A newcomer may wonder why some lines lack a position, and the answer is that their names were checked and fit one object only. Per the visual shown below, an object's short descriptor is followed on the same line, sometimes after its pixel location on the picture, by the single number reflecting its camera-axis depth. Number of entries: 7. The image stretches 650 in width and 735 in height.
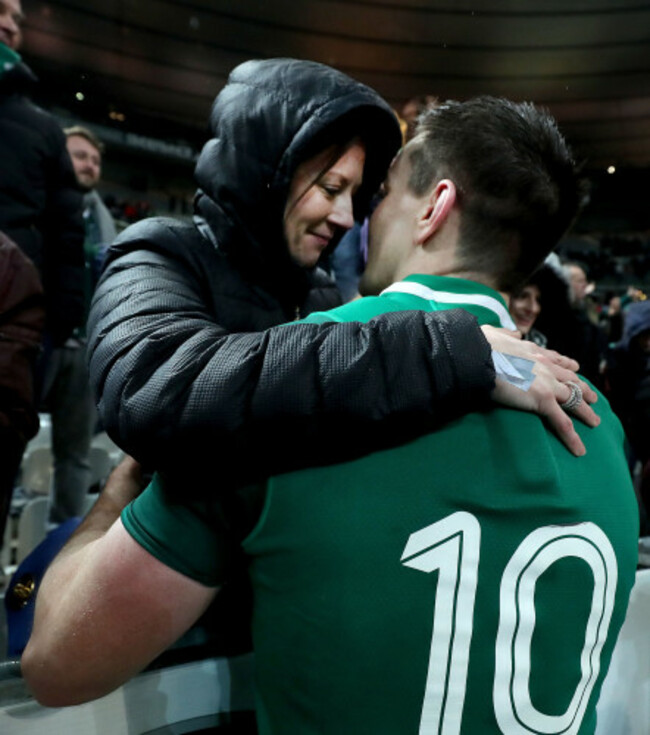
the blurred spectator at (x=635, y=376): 2.84
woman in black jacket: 0.62
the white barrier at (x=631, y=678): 1.21
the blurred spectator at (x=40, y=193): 1.96
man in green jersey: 0.65
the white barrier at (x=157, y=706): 0.82
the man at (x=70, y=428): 2.31
